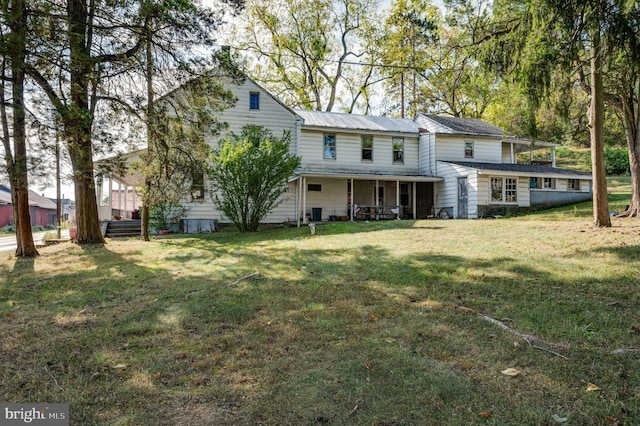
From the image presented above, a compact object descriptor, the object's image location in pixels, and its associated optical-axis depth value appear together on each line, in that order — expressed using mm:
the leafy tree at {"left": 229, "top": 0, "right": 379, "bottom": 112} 29891
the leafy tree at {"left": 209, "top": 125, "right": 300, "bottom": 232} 13922
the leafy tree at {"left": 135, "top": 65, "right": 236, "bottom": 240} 10328
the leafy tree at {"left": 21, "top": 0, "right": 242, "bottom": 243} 7336
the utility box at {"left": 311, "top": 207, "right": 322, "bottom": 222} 19984
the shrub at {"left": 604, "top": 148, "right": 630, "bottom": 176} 31484
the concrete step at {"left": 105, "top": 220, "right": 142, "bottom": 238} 17172
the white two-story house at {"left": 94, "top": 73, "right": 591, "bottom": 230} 19203
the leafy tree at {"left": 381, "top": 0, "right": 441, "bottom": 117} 30119
